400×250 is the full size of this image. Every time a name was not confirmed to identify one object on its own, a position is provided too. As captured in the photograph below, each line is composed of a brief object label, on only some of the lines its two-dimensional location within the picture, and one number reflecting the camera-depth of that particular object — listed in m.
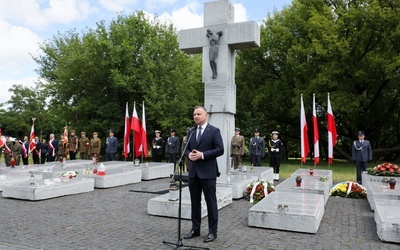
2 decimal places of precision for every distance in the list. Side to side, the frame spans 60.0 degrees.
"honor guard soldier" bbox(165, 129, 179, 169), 16.23
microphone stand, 4.70
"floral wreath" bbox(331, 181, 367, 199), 9.42
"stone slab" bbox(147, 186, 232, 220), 6.48
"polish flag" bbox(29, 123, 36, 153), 17.20
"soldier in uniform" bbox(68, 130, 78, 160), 18.20
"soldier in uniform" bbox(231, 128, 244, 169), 14.50
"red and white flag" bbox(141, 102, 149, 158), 14.21
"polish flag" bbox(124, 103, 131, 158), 15.00
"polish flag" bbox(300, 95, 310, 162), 11.03
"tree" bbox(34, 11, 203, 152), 25.52
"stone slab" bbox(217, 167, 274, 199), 8.83
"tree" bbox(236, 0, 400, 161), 21.53
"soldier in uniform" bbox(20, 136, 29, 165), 18.34
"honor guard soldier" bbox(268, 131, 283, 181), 13.91
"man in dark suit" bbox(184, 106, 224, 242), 5.05
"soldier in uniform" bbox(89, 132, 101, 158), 16.91
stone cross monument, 11.44
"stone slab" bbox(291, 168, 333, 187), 10.47
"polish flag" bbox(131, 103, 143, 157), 14.05
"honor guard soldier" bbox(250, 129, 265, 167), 15.05
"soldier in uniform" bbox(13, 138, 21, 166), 16.78
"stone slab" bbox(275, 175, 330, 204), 8.10
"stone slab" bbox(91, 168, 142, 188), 10.66
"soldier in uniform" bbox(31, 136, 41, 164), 18.69
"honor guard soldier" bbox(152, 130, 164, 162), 17.30
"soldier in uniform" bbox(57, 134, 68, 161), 17.73
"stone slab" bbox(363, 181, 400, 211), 7.30
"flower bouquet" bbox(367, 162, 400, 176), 10.17
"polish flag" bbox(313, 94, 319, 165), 11.05
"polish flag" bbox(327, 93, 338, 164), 11.02
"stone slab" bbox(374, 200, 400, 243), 5.21
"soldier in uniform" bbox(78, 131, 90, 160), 18.12
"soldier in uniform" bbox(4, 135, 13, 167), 16.52
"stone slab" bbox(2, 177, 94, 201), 8.43
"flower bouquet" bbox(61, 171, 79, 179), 10.37
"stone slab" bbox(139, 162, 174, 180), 13.10
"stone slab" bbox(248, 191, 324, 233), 5.74
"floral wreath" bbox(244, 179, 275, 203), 8.69
